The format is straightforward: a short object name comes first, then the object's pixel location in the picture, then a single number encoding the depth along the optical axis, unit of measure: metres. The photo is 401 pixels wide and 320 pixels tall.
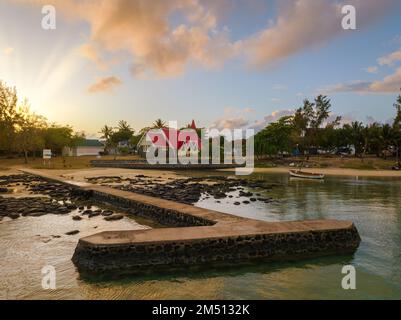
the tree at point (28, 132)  61.62
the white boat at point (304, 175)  44.15
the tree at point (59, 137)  74.75
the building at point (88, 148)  99.59
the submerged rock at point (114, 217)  17.95
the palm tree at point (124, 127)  105.61
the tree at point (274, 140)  78.31
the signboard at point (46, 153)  51.22
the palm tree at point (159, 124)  93.12
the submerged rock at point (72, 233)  14.77
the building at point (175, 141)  73.75
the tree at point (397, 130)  65.31
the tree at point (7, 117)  63.63
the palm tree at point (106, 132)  98.88
